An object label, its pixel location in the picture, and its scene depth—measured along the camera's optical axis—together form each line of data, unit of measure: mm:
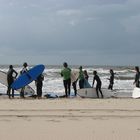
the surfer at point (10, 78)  16234
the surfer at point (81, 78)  17642
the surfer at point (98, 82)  16850
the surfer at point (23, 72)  16788
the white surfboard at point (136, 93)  17031
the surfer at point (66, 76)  16797
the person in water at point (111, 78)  18828
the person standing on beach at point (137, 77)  17255
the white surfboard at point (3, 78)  18906
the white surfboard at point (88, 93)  17078
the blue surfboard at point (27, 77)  16547
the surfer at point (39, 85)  16719
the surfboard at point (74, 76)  17672
